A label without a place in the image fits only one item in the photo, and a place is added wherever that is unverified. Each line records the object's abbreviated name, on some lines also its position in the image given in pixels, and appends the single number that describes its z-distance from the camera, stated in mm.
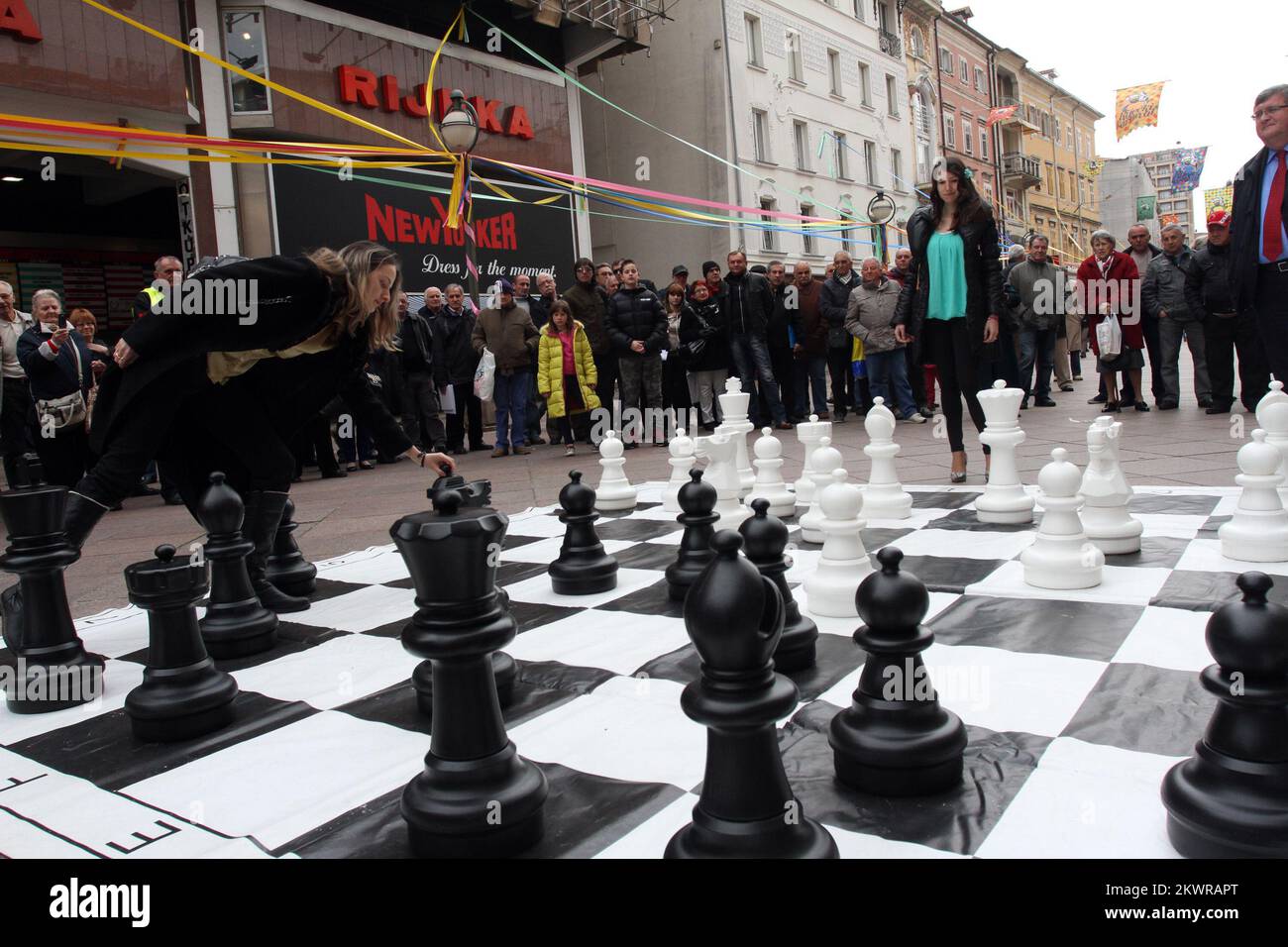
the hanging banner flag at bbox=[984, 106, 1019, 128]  25158
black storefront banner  10750
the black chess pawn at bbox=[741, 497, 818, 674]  1718
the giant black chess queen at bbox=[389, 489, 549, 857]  1181
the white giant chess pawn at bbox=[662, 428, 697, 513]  3834
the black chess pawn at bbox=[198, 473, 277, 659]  2160
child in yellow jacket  7133
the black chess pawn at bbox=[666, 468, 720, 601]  2338
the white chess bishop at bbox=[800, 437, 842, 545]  2873
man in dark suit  3193
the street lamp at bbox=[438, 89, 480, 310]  7199
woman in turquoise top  3848
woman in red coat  7027
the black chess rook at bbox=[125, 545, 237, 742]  1657
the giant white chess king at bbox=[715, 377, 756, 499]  3765
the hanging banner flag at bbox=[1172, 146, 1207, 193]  24594
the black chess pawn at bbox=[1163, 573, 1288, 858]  990
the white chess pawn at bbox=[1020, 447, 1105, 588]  2209
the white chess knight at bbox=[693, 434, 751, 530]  3236
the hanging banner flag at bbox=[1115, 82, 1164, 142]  21250
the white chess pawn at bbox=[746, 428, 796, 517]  3416
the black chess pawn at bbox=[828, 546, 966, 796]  1250
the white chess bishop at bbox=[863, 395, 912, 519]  3248
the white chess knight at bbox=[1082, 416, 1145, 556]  2484
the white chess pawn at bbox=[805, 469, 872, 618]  2156
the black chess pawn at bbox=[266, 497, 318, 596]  2809
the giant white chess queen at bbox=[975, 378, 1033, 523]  3025
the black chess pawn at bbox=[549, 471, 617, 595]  2562
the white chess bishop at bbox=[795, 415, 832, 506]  3359
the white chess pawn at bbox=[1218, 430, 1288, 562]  2295
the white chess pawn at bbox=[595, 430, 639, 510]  3928
